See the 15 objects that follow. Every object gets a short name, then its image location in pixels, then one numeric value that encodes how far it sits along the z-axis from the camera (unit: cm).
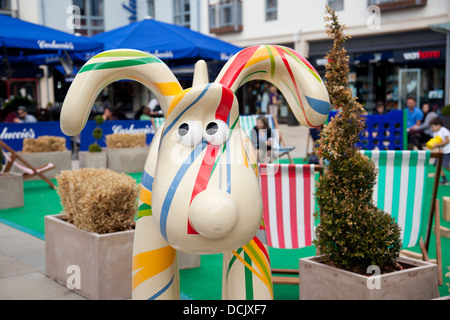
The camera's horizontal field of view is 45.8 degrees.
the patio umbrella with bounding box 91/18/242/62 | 1204
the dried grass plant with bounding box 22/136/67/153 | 1005
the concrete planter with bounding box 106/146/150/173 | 1093
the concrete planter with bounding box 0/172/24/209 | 759
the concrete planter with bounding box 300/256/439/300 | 293
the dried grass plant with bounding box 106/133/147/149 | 1131
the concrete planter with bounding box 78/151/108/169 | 1059
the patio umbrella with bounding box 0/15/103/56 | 1050
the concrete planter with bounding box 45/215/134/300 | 382
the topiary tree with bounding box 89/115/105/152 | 1075
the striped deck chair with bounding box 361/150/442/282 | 411
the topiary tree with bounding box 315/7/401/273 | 309
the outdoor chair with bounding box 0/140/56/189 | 834
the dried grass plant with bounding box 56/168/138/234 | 395
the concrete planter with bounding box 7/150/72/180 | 984
